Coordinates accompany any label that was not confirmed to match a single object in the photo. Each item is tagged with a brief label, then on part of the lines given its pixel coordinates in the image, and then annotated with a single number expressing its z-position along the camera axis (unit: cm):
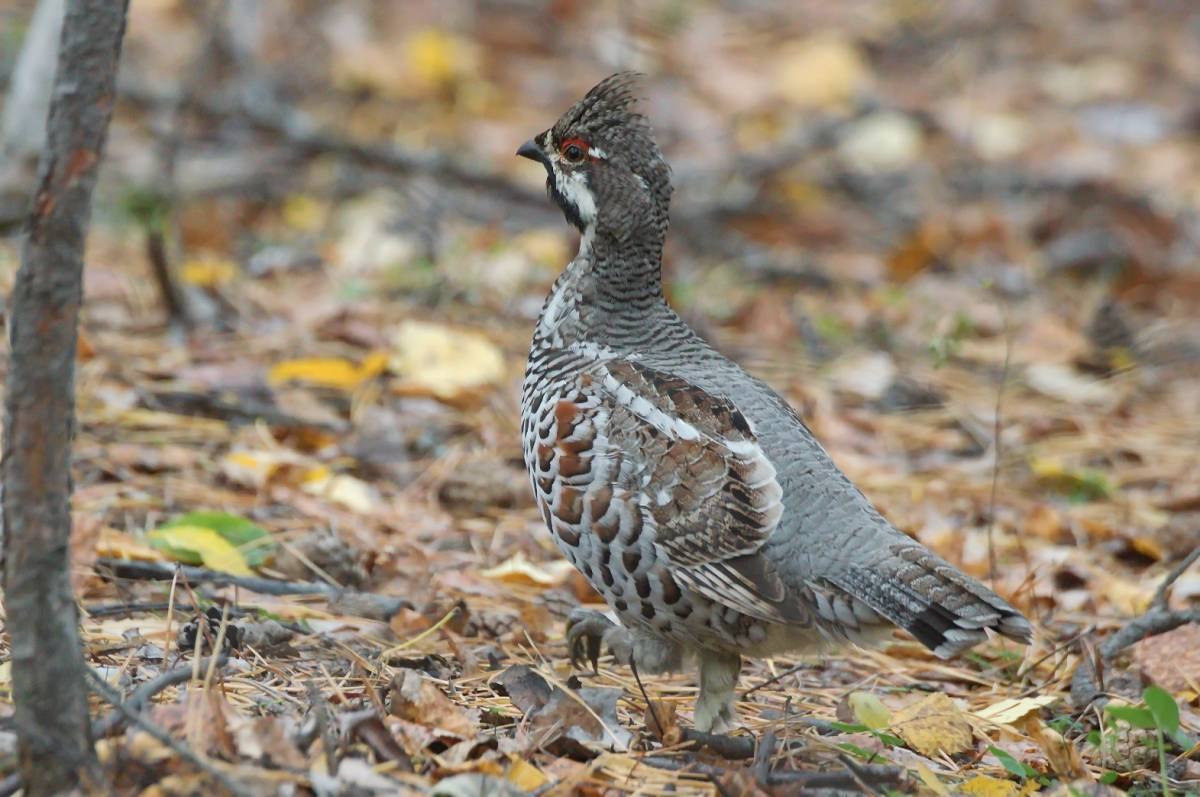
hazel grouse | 678
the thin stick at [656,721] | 670
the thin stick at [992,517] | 894
